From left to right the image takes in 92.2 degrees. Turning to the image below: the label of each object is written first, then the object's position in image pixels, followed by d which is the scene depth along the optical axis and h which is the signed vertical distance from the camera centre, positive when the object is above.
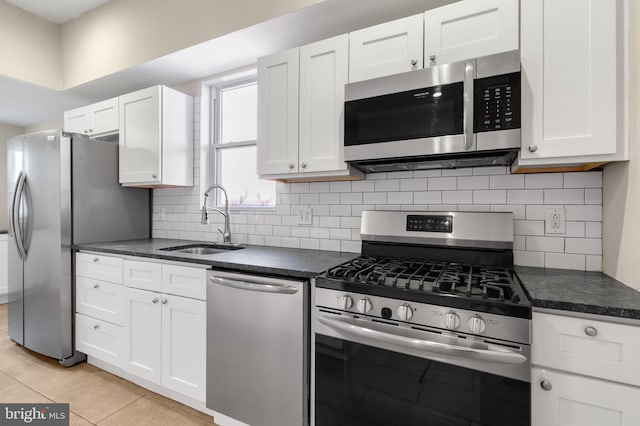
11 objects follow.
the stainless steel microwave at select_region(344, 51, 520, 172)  1.37 +0.45
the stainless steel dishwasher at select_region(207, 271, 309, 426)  1.45 -0.72
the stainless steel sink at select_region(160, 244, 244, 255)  2.44 -0.34
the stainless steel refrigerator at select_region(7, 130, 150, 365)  2.39 -0.12
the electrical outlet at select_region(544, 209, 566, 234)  1.56 -0.06
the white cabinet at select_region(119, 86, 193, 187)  2.54 +0.59
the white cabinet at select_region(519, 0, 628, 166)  1.23 +0.54
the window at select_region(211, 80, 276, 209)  2.62 +0.54
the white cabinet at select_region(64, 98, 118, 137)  2.79 +0.83
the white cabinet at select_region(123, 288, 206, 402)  1.81 -0.84
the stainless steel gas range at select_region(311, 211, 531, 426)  1.04 -0.49
